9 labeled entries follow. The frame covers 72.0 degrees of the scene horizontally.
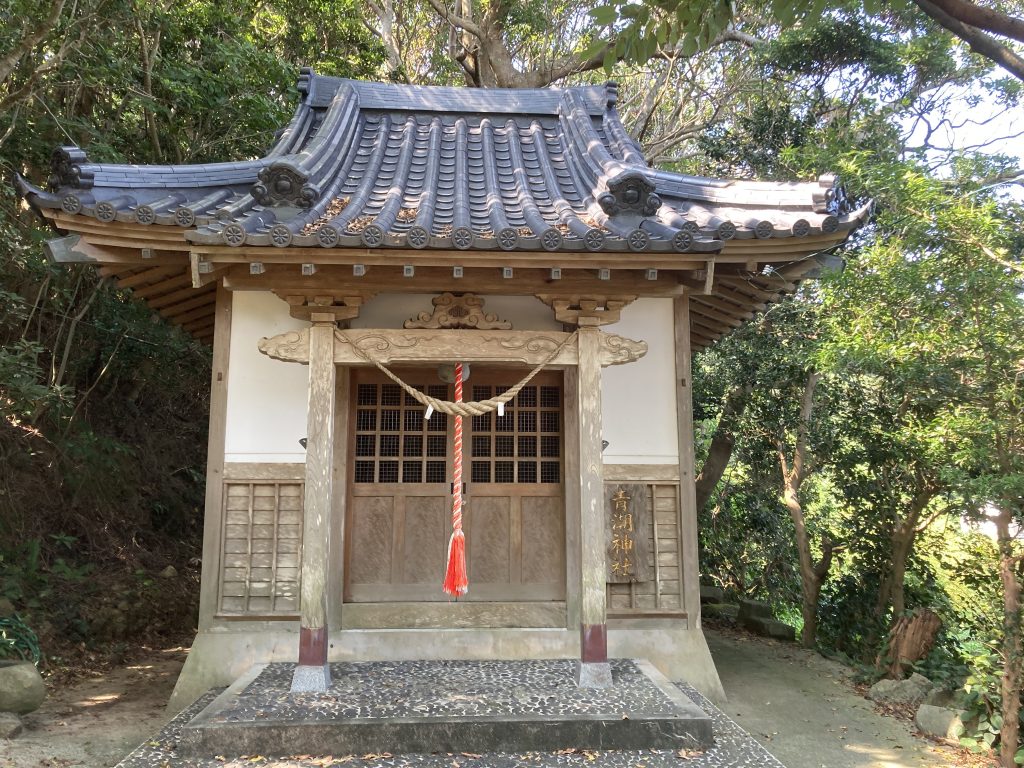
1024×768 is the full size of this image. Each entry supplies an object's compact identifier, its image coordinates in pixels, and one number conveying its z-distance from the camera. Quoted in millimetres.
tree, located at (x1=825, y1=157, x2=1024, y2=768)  5320
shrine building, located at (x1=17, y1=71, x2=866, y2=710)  4777
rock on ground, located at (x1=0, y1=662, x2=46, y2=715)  5164
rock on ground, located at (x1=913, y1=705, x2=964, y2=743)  5848
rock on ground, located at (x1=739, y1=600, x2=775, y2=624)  10203
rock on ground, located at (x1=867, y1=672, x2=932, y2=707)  6672
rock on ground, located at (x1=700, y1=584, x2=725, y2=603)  11523
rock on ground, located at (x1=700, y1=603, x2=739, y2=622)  10829
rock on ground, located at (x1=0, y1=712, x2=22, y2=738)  4902
